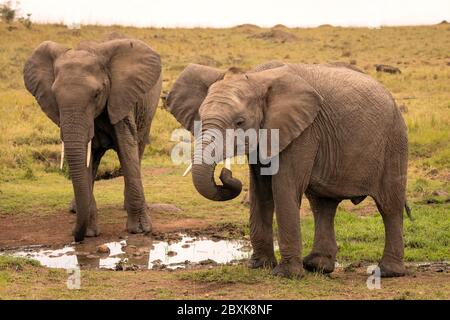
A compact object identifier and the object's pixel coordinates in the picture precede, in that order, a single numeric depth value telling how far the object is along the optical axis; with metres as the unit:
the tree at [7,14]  38.84
